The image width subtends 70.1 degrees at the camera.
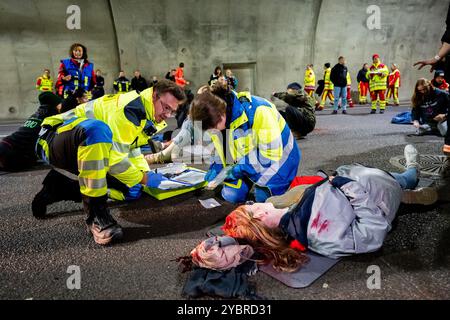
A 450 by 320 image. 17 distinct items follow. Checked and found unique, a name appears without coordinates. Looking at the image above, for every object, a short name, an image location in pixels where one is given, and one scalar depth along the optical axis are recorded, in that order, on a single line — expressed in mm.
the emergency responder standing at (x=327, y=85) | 11916
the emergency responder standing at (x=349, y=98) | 12242
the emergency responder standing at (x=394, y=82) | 12590
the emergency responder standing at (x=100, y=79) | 10912
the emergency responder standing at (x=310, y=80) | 12320
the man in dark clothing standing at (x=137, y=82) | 11719
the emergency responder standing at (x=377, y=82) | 9664
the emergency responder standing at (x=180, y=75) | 11766
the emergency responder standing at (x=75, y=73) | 5504
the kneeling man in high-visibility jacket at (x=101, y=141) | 2271
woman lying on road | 1930
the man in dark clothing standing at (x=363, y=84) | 12688
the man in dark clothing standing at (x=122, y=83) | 11531
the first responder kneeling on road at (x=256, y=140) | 2617
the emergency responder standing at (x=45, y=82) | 10383
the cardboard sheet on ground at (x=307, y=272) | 1800
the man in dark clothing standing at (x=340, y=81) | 9703
